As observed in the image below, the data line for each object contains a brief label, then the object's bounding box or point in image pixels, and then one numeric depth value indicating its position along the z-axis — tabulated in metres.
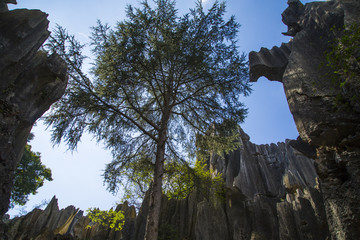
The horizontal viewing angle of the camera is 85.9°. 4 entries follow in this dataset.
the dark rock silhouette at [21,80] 5.60
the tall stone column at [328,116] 4.24
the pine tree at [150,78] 7.05
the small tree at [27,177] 18.94
